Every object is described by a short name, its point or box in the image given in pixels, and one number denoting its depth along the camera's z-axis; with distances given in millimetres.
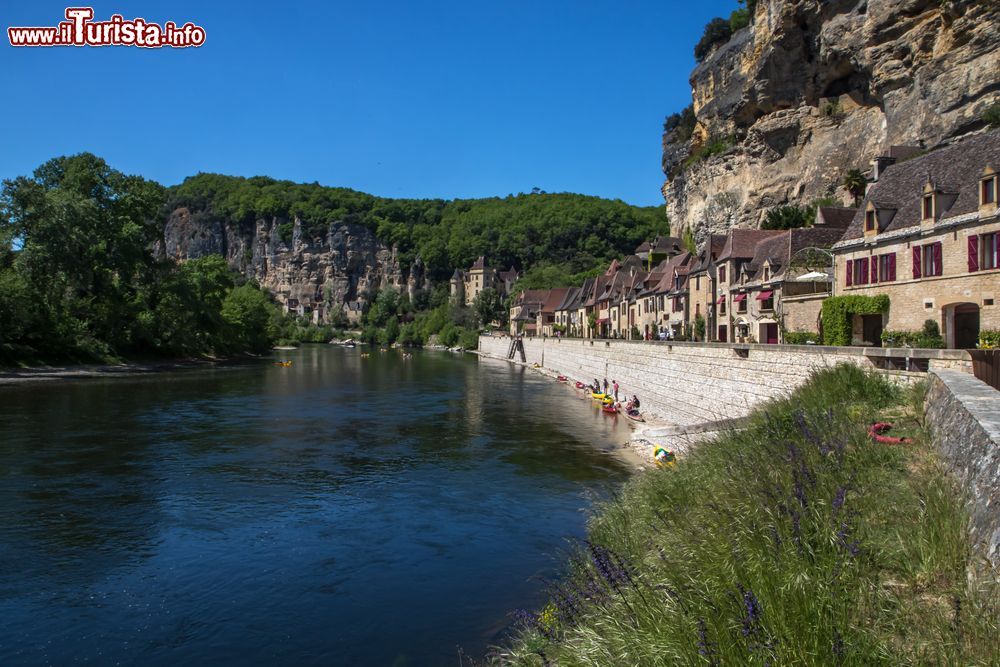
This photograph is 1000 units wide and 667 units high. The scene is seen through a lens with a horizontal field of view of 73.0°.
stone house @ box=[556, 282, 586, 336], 95562
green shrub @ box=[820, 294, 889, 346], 24547
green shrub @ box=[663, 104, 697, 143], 83688
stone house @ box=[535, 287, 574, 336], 108625
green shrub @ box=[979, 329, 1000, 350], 18906
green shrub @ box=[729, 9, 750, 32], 71125
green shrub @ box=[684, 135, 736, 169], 67688
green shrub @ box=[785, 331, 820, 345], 27172
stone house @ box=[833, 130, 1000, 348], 21234
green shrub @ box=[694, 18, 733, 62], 77938
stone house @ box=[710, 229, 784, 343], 41906
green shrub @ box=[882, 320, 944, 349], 20766
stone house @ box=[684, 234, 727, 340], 45781
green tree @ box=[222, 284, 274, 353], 88562
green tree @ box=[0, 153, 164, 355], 56125
